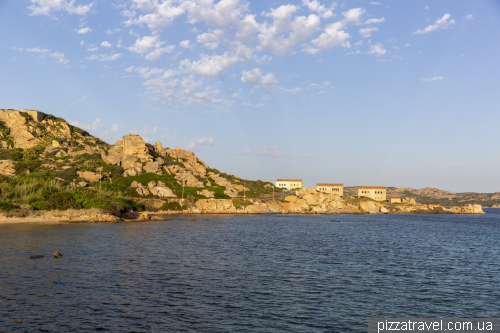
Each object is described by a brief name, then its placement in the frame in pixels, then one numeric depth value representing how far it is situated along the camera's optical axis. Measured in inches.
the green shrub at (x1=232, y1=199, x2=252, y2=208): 5926.7
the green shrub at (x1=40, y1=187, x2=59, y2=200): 3701.3
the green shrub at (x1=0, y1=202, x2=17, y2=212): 3179.1
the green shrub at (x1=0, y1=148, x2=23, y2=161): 5792.3
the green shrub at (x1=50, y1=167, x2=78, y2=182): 5128.0
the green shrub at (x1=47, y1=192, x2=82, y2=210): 3533.5
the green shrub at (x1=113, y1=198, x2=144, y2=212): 4368.9
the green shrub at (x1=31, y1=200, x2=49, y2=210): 3449.8
